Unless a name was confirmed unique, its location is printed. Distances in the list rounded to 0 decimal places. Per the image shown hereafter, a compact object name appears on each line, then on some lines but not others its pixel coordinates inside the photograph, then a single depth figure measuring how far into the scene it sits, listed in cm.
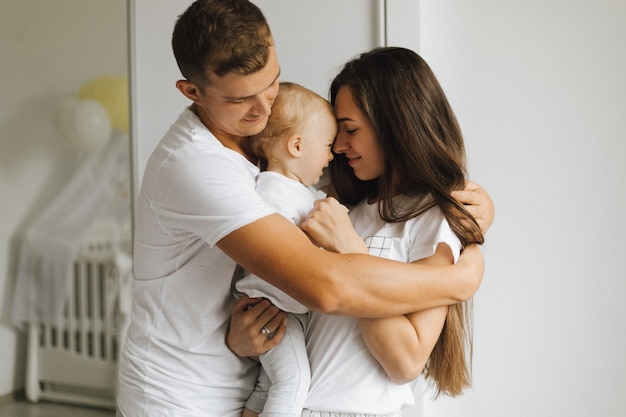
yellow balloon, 275
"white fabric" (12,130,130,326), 276
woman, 163
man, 149
